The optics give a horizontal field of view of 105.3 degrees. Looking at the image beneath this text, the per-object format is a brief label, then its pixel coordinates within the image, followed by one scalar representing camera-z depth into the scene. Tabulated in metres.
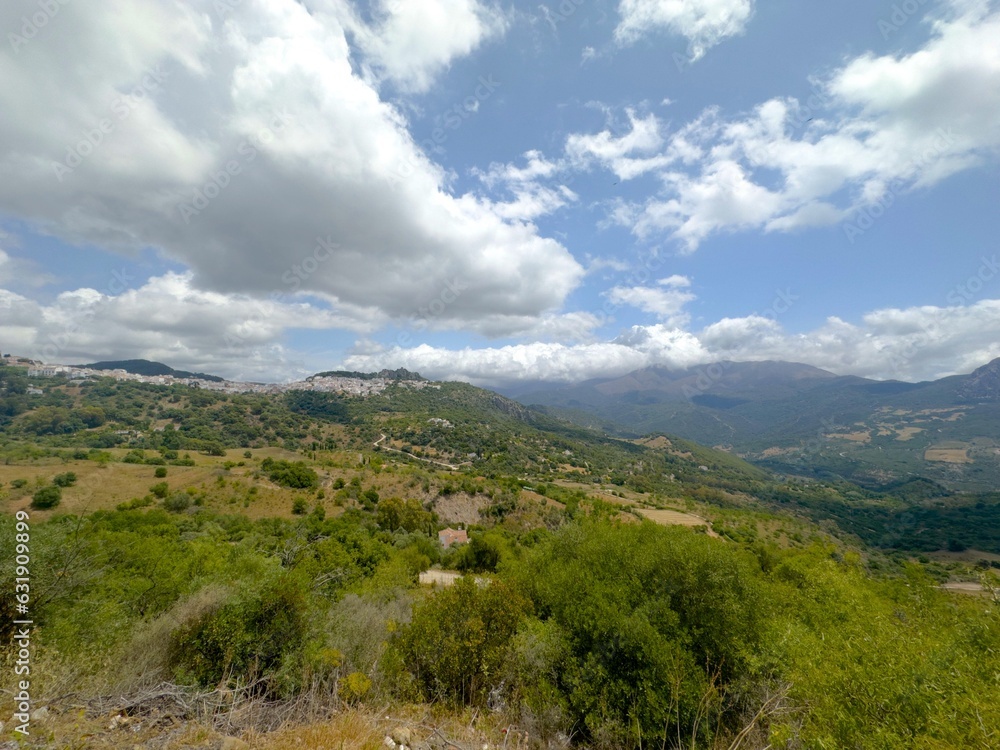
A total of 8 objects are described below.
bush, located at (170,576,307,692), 10.78
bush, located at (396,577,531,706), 12.19
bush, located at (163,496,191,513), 45.56
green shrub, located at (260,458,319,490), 57.50
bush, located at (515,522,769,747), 10.66
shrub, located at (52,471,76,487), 46.03
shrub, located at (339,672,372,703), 9.45
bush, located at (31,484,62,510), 41.03
